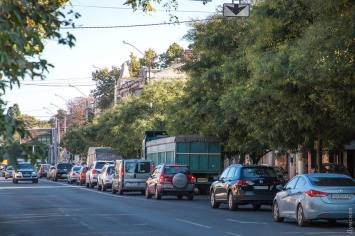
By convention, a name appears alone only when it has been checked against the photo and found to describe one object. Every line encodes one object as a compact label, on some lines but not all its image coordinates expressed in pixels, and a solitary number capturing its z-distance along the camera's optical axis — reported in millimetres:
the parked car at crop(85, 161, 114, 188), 56262
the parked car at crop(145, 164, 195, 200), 36938
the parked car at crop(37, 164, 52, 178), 91000
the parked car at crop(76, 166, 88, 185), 63562
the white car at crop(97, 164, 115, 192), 49469
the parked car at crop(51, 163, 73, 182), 77500
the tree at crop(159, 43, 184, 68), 112994
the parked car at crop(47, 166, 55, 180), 81150
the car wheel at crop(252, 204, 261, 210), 30594
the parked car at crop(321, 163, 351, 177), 41500
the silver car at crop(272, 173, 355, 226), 20328
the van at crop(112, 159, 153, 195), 43344
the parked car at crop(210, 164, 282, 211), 28062
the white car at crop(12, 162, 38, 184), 68688
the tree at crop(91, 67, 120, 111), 121275
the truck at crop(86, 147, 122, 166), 69125
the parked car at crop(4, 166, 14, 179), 89256
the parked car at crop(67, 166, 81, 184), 67875
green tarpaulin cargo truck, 43375
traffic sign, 23859
